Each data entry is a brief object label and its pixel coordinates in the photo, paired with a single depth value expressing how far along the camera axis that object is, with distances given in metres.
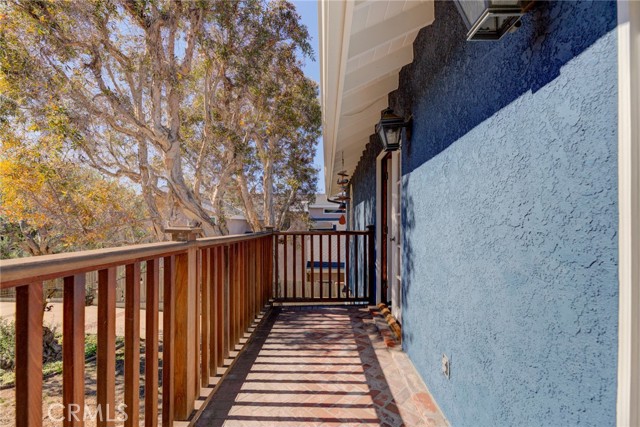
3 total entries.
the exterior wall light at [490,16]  1.17
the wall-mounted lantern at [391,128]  3.02
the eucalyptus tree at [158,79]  5.20
